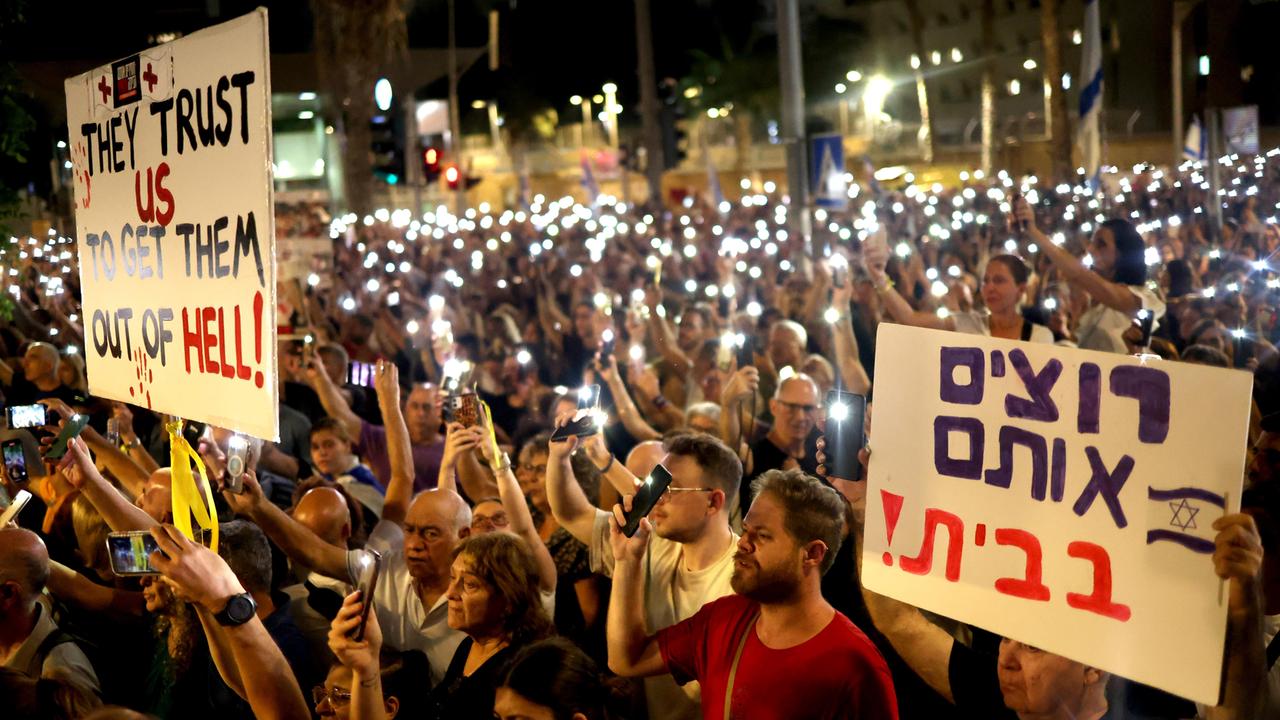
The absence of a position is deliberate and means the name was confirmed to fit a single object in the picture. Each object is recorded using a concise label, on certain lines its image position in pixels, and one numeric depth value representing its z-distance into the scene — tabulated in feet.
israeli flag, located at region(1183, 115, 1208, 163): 73.67
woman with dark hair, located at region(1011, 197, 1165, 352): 23.70
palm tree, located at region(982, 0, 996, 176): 164.76
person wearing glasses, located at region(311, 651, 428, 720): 13.25
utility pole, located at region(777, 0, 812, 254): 51.90
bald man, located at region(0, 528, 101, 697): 15.58
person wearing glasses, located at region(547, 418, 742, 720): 15.44
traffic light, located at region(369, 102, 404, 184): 53.83
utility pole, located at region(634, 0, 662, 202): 82.74
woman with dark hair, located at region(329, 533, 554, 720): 14.11
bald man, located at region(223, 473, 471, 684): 17.08
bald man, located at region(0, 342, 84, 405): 32.45
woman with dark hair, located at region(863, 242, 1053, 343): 23.18
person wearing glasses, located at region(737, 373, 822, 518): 21.44
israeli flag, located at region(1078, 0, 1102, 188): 56.44
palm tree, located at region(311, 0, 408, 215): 73.41
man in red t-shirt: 12.23
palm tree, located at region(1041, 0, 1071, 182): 104.42
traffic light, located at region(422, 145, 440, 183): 61.93
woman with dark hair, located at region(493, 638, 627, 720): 11.82
